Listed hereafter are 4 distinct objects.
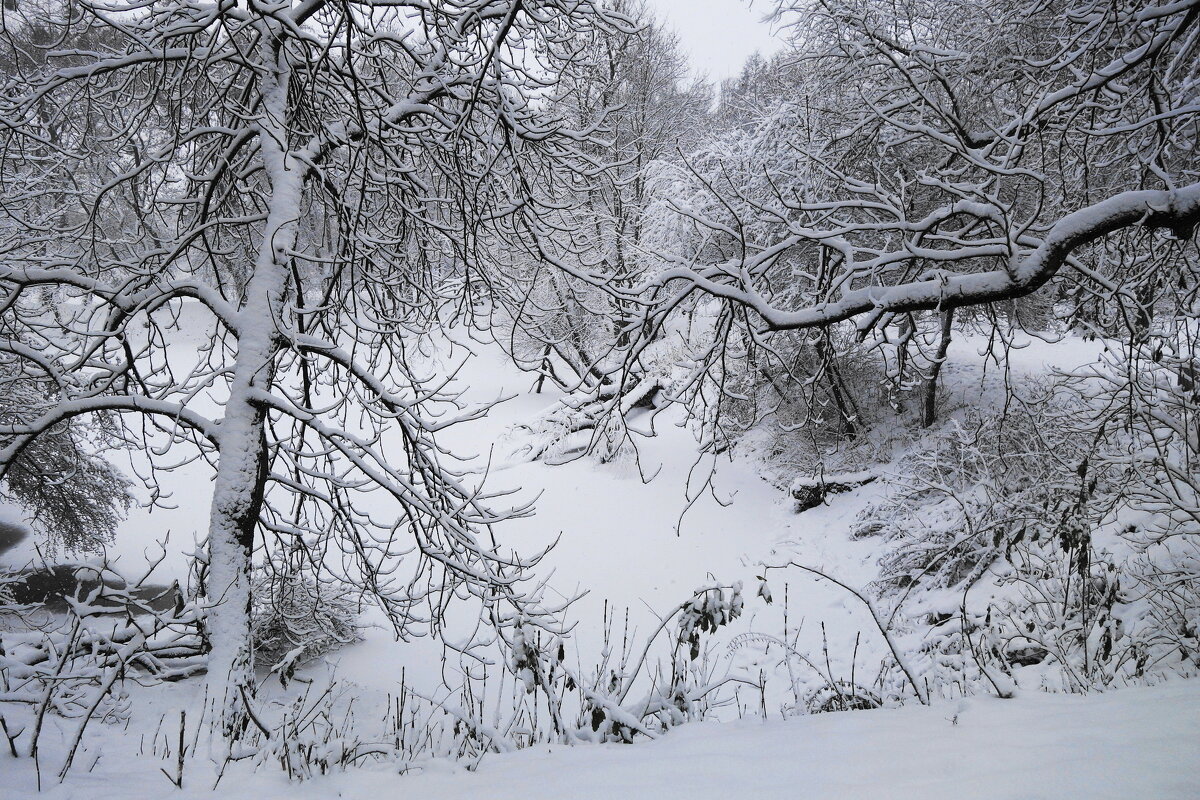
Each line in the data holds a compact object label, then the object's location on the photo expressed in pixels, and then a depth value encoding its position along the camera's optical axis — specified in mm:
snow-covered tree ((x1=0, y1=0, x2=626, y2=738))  3891
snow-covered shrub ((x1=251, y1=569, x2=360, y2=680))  6445
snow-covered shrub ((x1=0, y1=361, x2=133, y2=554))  7238
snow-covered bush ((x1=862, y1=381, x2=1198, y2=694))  3971
